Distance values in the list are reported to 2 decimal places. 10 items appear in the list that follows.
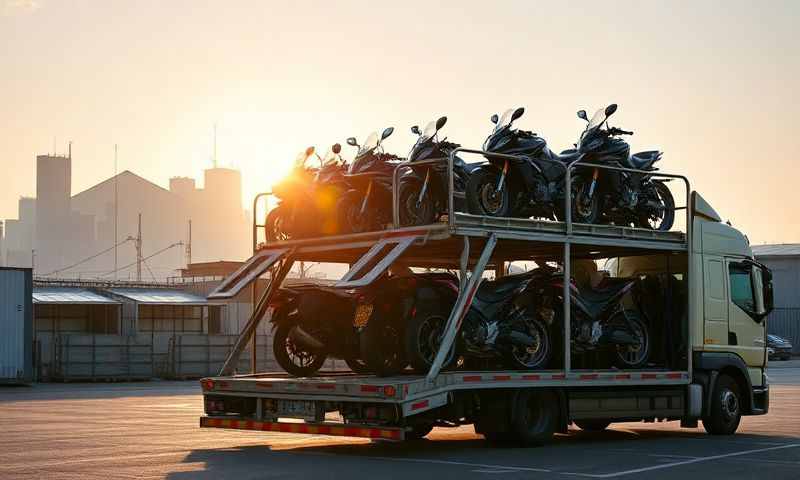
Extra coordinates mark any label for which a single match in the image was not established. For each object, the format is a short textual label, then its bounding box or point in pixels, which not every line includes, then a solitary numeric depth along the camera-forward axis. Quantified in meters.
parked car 61.41
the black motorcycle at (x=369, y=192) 16.78
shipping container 40.00
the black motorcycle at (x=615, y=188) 17.67
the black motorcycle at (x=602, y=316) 17.08
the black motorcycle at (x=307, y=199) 17.25
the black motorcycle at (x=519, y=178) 16.44
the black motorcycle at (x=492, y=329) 15.73
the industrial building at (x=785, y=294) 73.75
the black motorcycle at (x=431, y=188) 16.28
